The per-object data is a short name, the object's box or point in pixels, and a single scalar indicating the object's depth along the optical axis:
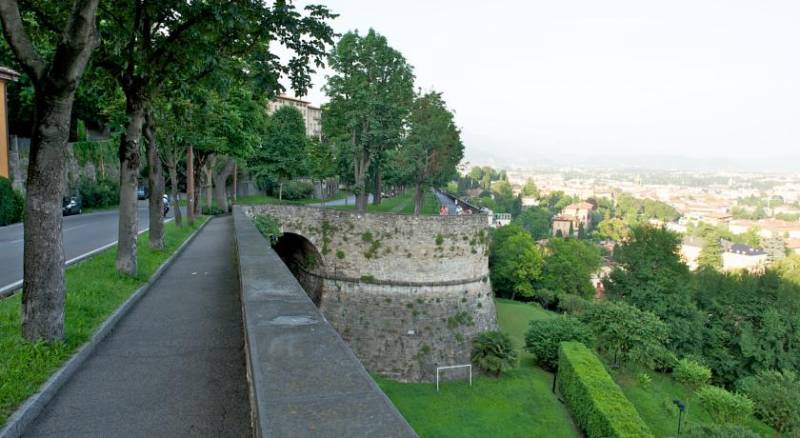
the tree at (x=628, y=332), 23.59
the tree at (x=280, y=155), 37.69
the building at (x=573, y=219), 126.06
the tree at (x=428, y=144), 34.69
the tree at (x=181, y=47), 8.81
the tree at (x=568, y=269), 43.75
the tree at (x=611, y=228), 106.38
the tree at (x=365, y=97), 29.33
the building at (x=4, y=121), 24.89
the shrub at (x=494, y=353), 20.48
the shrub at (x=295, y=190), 48.94
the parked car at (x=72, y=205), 28.38
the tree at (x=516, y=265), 42.44
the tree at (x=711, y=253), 75.41
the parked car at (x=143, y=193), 40.94
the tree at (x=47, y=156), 5.14
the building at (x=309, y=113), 105.72
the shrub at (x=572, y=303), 37.34
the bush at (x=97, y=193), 32.84
